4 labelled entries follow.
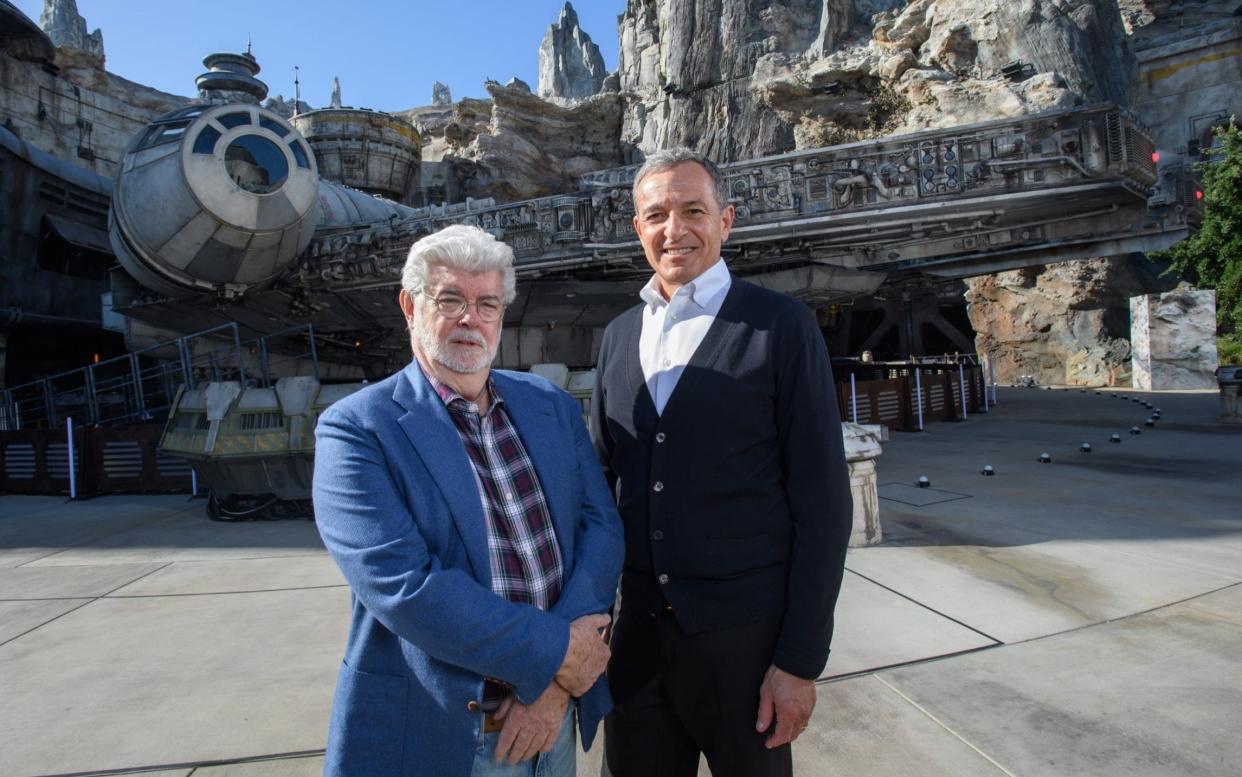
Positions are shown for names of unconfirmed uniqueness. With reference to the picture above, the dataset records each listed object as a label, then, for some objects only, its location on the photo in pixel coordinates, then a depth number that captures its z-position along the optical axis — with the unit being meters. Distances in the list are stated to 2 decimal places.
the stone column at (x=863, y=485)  5.31
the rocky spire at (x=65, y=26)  83.25
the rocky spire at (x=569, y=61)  100.62
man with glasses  1.50
